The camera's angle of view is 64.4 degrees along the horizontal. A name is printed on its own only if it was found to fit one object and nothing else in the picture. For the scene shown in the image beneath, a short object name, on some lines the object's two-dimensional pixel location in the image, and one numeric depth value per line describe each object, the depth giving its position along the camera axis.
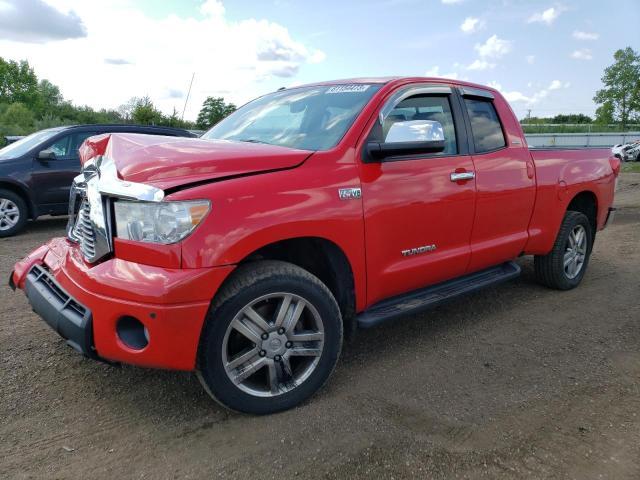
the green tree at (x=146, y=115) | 34.75
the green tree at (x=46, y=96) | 64.11
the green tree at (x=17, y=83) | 65.88
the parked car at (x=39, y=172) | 7.79
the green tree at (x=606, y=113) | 67.25
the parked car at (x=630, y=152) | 29.58
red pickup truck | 2.43
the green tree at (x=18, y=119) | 30.91
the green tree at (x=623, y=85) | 65.19
